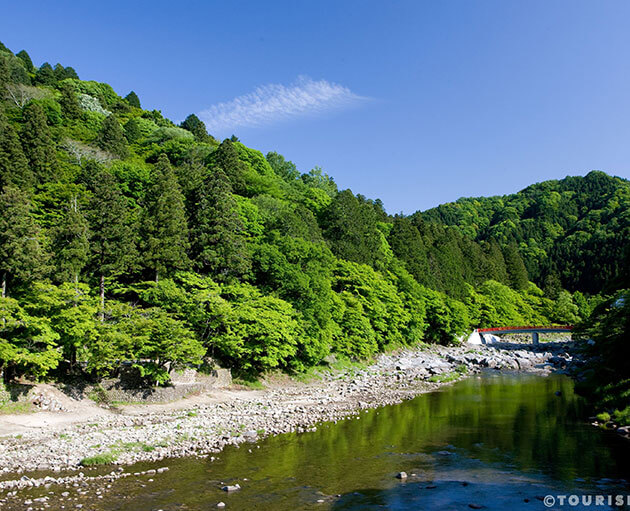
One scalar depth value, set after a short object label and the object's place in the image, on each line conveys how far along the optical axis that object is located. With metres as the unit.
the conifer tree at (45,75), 106.69
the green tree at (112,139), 75.12
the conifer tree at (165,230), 38.00
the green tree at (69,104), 88.44
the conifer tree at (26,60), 115.92
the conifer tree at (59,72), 116.94
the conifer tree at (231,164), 64.56
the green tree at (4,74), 82.83
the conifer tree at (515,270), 111.47
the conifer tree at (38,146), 51.81
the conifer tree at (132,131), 95.56
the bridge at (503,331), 78.62
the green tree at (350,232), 59.38
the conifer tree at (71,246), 29.50
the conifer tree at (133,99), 131.88
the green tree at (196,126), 100.18
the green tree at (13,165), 44.16
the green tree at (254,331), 33.19
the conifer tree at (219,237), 39.41
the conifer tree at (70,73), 122.53
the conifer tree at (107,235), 33.47
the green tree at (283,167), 103.12
